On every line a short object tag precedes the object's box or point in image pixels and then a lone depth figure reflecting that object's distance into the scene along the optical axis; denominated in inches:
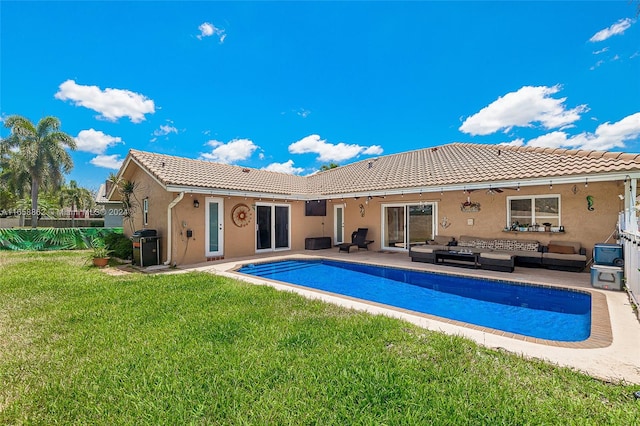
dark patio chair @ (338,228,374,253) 637.3
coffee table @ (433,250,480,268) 442.1
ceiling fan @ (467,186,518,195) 471.4
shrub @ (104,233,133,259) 523.0
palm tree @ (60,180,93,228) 2362.2
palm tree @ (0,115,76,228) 1236.7
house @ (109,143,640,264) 421.7
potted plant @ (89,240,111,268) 467.3
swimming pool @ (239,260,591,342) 247.7
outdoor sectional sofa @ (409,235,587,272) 408.8
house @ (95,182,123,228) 1246.3
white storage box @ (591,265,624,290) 311.2
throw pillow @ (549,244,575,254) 421.5
